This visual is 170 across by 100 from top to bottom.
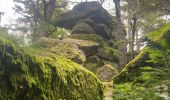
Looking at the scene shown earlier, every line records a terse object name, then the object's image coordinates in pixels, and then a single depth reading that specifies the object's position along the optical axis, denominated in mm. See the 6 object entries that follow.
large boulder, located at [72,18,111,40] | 12636
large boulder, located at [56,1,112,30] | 13898
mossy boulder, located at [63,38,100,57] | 9762
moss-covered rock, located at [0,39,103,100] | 2011
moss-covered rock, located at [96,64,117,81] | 7939
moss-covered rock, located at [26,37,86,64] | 5894
